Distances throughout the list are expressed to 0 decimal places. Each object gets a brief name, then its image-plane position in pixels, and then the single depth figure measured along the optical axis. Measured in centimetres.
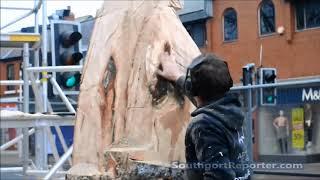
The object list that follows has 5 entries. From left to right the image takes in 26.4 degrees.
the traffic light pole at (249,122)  595
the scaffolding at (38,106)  652
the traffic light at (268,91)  602
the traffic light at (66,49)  725
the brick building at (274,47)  686
